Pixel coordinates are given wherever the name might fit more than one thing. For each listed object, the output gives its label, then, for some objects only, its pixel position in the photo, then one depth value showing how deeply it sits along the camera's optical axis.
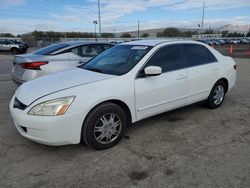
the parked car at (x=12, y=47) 26.75
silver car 5.46
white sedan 3.00
